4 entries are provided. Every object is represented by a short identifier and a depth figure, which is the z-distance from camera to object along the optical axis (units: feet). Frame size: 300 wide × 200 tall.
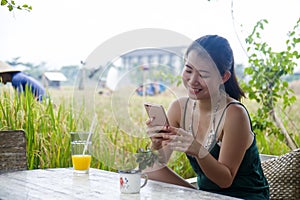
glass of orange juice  6.18
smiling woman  5.63
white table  4.90
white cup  4.97
